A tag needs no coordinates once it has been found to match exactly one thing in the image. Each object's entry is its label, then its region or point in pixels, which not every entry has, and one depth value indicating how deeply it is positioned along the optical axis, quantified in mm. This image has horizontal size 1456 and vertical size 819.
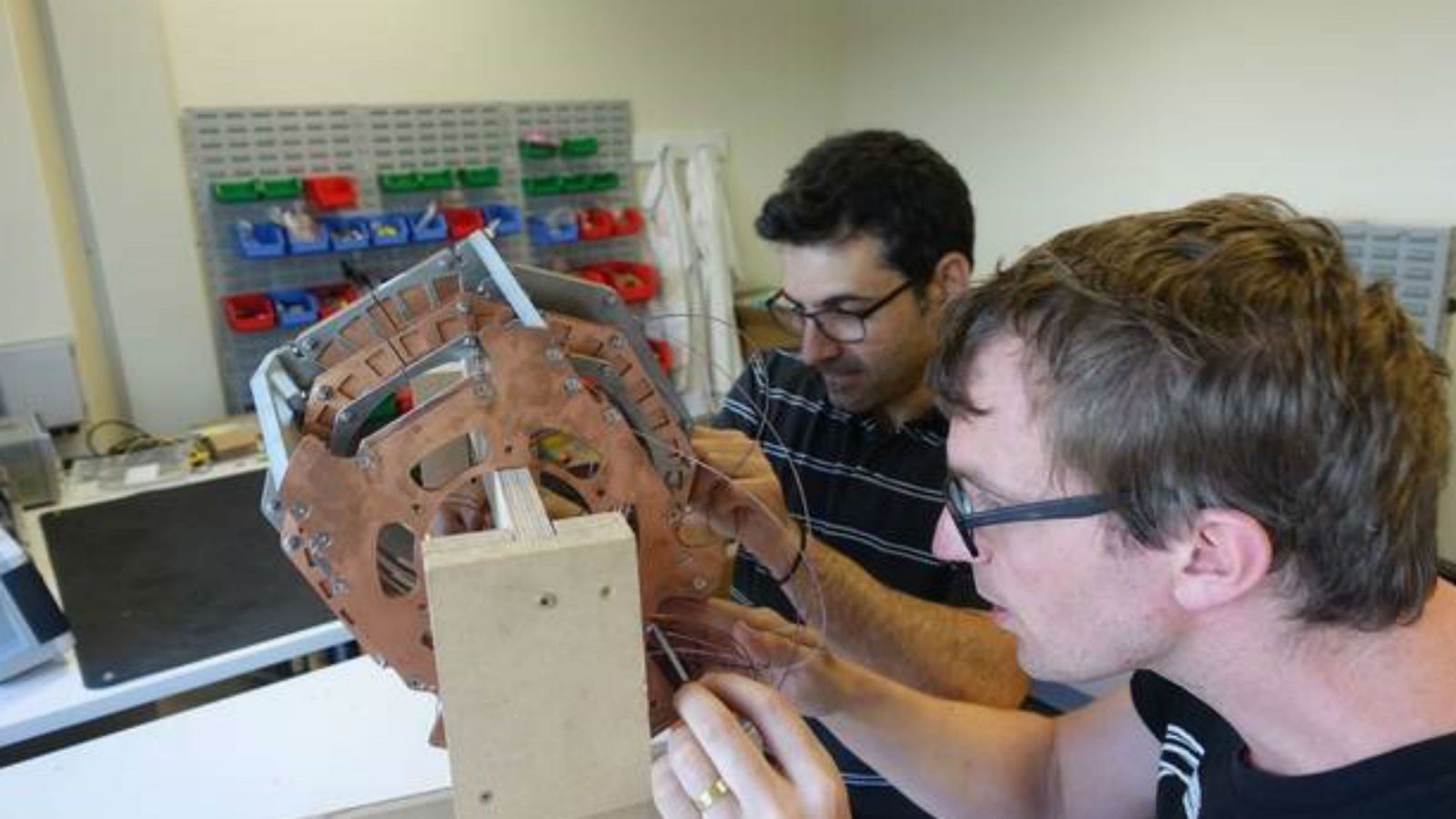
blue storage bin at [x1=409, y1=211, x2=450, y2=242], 2986
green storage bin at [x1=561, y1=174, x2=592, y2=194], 3344
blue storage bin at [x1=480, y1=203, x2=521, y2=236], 3191
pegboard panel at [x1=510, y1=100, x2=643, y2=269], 3305
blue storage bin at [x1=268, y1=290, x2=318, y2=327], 2807
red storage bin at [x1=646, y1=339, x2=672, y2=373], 3179
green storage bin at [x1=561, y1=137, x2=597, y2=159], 3326
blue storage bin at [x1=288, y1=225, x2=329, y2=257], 2771
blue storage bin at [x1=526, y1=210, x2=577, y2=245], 3289
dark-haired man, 1376
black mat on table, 1592
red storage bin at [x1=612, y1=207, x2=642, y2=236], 3452
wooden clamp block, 585
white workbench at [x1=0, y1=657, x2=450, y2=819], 1267
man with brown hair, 688
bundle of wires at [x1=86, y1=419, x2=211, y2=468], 2424
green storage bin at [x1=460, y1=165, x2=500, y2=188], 3111
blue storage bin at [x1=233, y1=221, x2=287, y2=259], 2709
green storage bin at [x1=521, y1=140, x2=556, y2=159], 3229
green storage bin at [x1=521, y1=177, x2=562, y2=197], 3285
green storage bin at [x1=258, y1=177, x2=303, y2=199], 2754
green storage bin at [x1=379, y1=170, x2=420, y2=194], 2979
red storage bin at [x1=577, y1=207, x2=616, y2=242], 3371
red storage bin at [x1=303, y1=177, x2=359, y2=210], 2814
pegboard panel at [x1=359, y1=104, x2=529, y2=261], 3012
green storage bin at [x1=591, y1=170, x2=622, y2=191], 3410
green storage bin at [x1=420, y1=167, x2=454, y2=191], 3025
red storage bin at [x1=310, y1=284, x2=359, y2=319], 2914
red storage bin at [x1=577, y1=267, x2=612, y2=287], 3391
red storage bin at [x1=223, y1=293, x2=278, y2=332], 2736
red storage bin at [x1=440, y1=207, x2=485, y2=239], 3104
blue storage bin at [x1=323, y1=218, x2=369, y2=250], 2834
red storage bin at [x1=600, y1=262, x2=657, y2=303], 3432
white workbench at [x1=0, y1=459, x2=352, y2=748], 1423
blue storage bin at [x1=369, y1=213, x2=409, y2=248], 2912
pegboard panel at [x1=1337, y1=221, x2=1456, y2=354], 2316
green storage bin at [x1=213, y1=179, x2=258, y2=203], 2693
